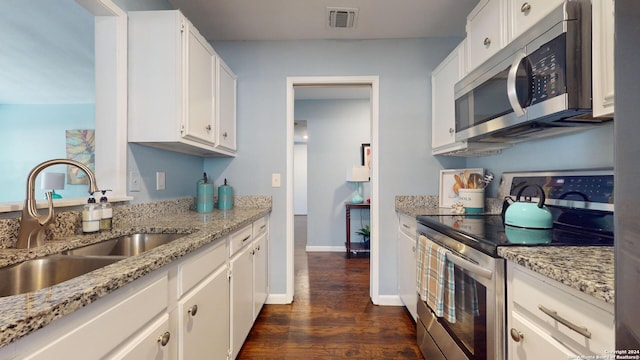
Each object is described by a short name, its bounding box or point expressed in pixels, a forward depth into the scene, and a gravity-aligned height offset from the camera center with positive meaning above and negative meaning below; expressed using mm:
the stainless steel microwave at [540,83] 959 +429
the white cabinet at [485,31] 1368 +863
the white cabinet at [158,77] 1507 +612
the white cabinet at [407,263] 1910 -643
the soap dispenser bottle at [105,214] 1250 -158
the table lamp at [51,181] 2969 +12
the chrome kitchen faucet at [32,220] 950 -143
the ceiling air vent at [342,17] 2007 +1317
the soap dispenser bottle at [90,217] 1189 -160
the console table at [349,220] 3682 -544
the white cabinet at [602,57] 846 +416
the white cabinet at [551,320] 625 -382
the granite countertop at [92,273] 460 -236
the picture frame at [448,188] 2184 -52
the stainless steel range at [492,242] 968 -256
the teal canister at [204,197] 2002 -116
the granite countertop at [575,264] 601 -233
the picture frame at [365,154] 4108 +440
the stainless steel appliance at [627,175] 416 +11
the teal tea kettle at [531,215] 1197 -157
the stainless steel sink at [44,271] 811 -298
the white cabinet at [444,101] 1916 +655
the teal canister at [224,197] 2221 -129
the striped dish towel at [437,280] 1248 -511
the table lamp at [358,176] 3908 +90
